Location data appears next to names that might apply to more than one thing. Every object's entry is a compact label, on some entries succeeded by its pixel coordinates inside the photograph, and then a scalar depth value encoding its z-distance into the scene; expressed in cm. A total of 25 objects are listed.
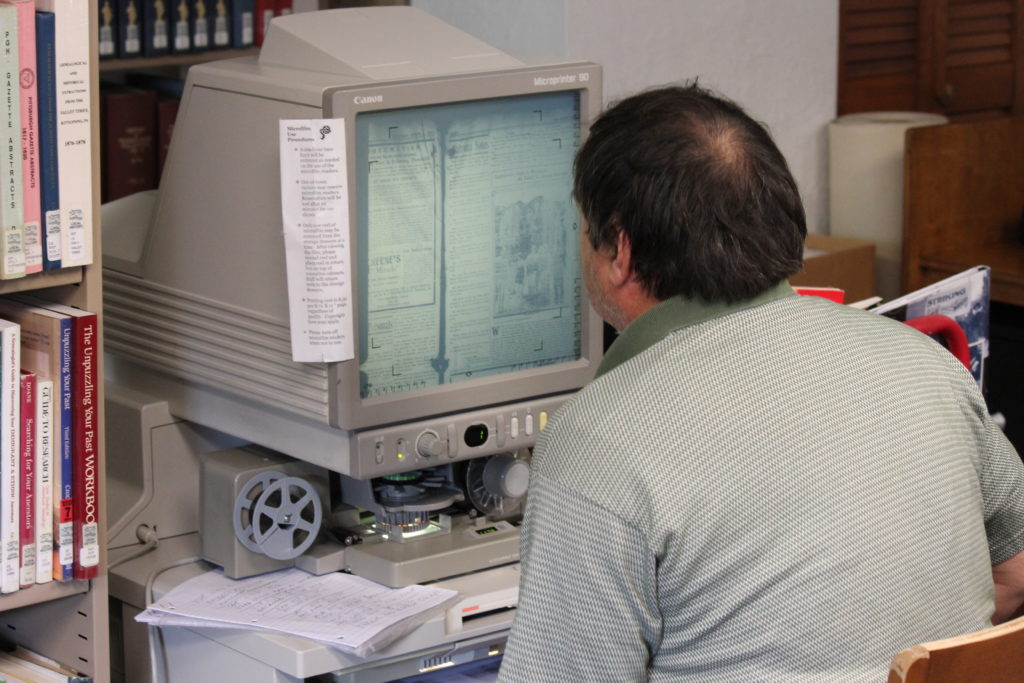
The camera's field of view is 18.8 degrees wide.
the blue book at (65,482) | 297
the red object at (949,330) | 337
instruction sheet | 297
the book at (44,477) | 297
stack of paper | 300
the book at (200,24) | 439
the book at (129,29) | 428
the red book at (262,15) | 451
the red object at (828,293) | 343
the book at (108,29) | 426
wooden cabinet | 459
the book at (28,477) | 296
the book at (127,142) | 435
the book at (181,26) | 435
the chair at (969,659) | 260
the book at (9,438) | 295
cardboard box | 440
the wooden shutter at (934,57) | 510
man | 265
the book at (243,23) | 446
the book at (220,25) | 443
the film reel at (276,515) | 309
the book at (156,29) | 431
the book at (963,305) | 343
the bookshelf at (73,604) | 297
